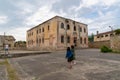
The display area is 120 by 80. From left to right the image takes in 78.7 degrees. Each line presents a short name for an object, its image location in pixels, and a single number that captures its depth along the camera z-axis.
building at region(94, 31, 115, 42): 25.19
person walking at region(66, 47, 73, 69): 5.28
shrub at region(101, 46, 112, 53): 11.71
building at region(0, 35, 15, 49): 31.72
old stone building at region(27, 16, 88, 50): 16.05
